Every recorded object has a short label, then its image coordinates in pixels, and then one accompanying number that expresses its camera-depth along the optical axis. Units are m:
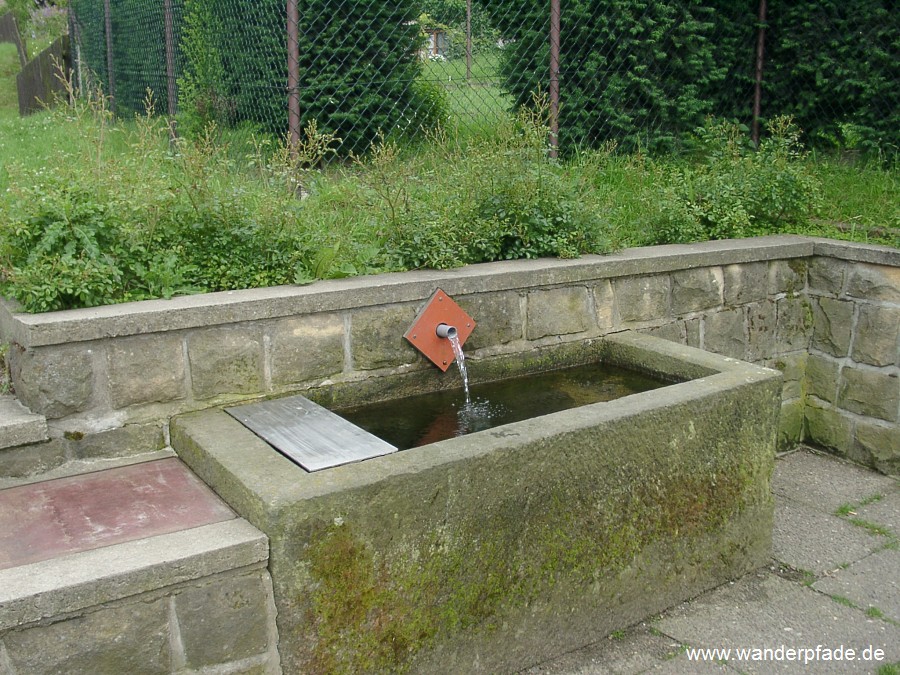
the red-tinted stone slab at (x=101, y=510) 2.32
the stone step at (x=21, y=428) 2.71
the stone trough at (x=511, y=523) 2.42
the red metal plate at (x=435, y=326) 3.52
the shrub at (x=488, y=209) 3.94
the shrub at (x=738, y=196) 4.79
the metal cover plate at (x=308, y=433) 2.65
